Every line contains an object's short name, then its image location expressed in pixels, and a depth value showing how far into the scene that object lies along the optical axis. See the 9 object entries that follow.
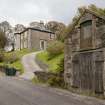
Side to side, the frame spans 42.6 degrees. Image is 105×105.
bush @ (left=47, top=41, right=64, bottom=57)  22.67
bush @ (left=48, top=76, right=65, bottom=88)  10.72
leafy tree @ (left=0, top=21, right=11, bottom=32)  58.33
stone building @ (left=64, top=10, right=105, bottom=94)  8.59
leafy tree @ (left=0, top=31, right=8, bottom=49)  35.99
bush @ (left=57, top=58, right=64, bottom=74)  11.06
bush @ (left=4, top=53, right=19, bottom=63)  25.58
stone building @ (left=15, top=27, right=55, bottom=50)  35.80
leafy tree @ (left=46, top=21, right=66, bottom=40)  45.73
